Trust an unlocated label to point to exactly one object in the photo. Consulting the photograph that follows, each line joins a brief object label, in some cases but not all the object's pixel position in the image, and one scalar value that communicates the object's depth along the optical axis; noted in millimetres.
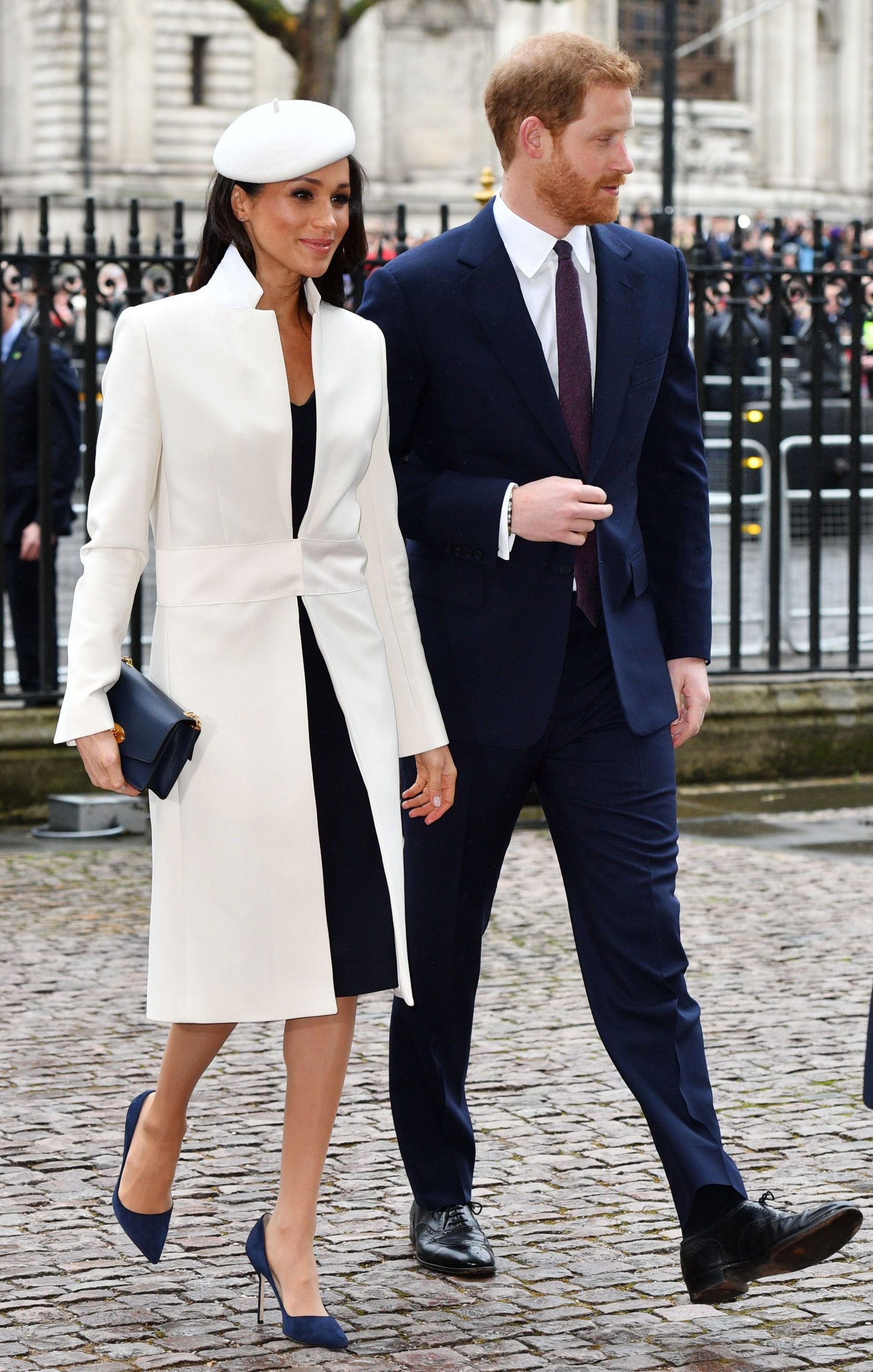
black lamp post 23391
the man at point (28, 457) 8422
